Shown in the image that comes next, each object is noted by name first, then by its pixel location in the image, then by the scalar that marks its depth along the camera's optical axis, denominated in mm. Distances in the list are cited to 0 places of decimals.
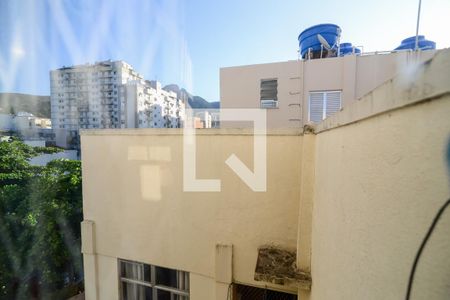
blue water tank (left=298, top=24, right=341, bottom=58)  6910
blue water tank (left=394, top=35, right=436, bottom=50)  6727
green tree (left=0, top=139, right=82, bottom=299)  7504
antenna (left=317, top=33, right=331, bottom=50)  6894
